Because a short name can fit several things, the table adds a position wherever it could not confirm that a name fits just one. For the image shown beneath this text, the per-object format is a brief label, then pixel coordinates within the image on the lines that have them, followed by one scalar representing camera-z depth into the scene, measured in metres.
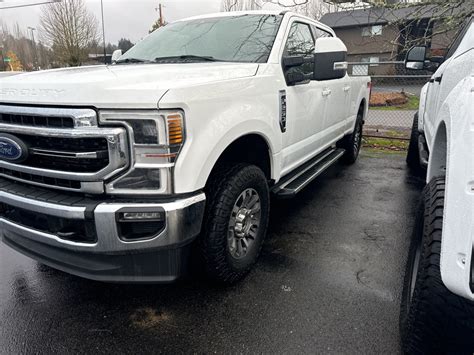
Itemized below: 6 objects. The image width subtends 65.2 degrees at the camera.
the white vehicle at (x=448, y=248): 1.32
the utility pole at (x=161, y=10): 29.69
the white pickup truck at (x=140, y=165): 1.96
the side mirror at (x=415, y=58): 4.30
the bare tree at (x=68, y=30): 24.08
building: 7.20
